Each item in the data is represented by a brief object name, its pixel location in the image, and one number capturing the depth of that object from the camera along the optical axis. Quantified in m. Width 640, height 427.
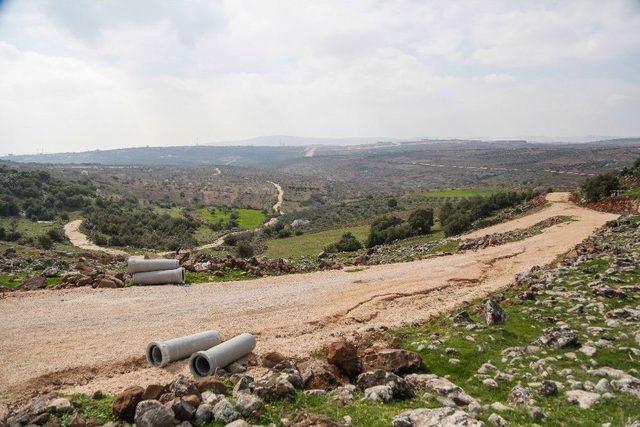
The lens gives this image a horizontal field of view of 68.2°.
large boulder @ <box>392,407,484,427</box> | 9.73
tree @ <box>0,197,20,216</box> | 73.69
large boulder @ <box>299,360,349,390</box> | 12.66
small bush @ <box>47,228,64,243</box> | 59.04
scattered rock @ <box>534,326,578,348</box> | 14.34
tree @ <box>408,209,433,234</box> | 55.94
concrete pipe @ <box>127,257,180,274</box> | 25.95
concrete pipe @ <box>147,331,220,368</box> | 15.30
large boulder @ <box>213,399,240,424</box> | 10.58
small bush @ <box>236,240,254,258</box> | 53.41
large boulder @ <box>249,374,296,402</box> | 11.54
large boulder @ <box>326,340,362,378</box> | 13.56
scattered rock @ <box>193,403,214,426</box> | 10.62
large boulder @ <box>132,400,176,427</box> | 10.34
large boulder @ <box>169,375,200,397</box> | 11.74
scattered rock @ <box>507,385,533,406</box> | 11.28
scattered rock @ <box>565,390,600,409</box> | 11.02
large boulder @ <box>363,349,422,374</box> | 13.58
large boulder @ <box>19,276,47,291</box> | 23.67
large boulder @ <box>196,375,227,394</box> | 12.35
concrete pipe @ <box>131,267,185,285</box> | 25.83
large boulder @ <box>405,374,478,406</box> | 11.59
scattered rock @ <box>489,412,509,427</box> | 10.12
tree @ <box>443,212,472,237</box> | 50.51
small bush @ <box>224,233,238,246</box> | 70.85
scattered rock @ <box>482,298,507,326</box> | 16.88
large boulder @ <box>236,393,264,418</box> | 10.69
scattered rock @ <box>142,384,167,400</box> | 11.75
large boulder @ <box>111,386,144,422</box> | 11.29
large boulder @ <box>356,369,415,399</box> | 11.96
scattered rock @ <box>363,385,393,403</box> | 11.60
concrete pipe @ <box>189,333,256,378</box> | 14.46
